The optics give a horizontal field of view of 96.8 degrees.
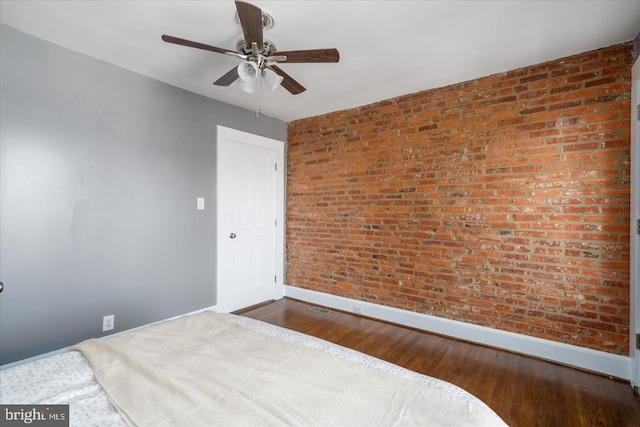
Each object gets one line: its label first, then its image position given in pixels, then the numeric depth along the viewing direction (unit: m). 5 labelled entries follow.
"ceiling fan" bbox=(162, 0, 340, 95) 1.56
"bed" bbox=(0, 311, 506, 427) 0.87
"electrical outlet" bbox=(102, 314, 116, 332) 2.35
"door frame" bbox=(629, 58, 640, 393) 1.88
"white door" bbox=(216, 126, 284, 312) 3.25
